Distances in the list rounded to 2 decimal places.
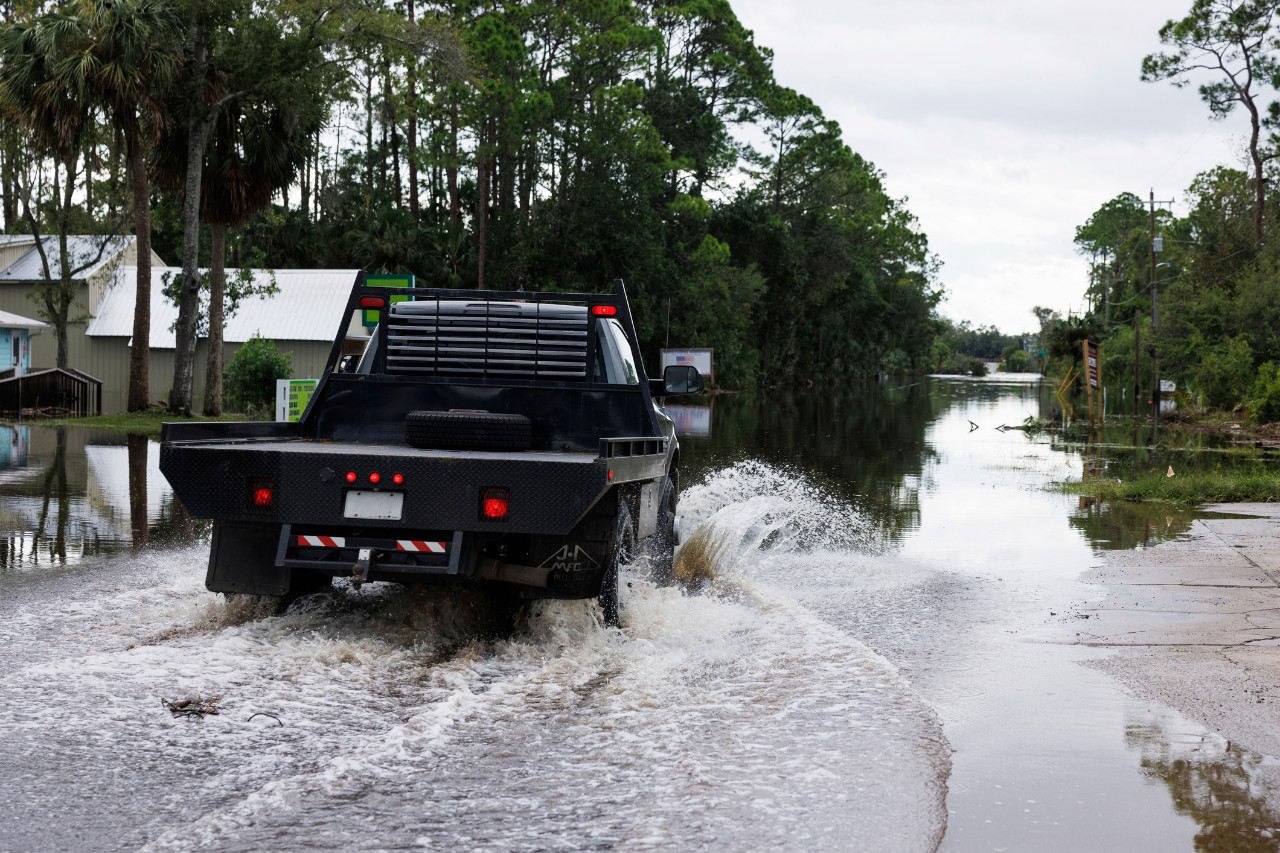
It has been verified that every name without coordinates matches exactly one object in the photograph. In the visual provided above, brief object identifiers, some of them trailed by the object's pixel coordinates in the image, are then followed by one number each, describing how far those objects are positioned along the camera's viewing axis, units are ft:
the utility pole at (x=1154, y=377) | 133.28
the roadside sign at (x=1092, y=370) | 112.88
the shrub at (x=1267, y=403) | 110.22
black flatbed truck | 21.12
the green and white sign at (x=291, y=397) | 71.26
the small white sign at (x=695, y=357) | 164.45
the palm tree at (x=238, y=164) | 91.86
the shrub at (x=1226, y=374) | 118.83
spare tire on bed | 23.67
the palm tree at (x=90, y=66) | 82.07
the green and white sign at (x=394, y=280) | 83.51
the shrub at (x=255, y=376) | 94.89
